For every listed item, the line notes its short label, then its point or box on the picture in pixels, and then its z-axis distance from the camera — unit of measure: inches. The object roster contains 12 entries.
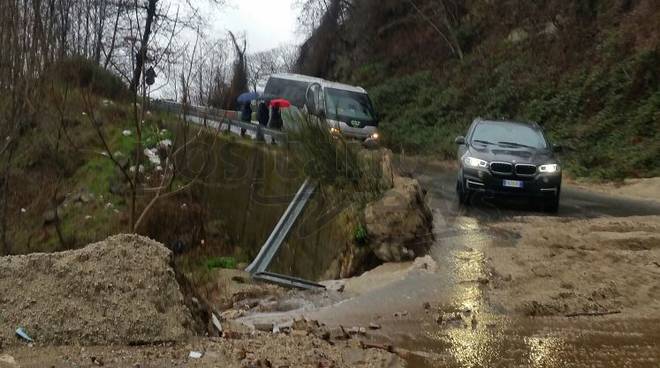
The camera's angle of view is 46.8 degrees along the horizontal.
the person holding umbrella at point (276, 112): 785.6
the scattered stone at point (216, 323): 254.8
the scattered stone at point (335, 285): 374.8
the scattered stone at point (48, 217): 830.5
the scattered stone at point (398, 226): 412.2
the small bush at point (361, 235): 425.4
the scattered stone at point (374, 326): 281.6
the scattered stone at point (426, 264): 371.9
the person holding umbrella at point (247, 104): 961.2
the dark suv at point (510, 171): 508.4
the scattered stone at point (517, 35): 1242.6
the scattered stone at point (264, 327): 281.3
